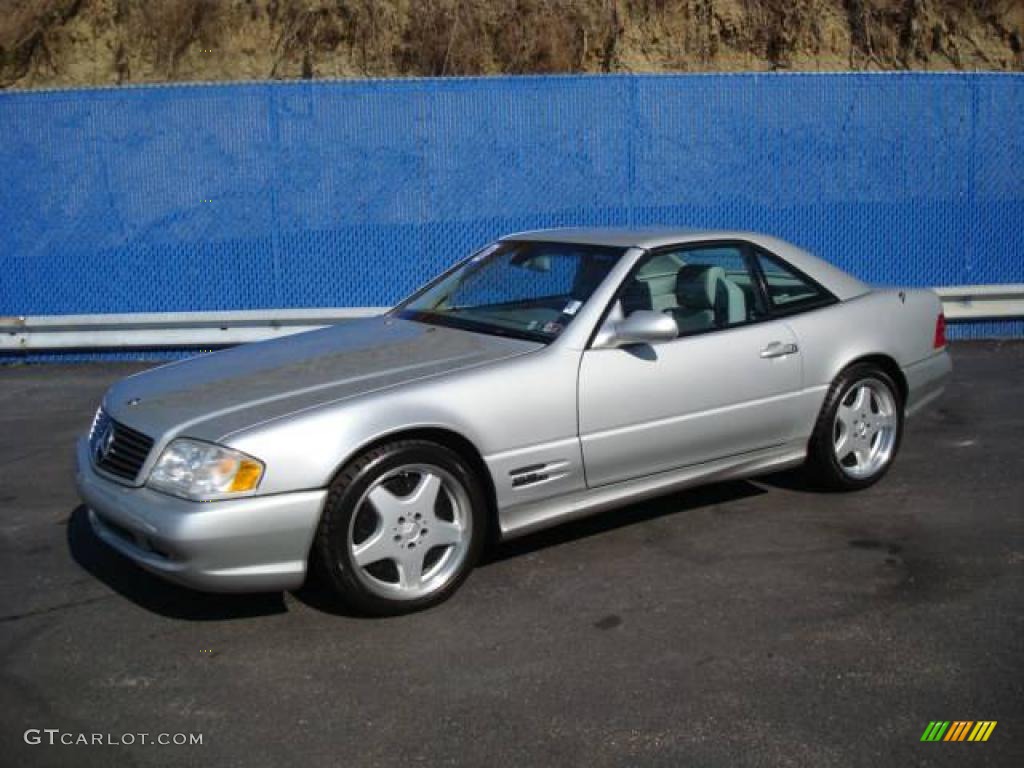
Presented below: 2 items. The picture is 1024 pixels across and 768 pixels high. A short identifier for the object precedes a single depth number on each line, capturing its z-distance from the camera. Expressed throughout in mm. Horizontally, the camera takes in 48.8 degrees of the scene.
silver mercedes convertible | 4121
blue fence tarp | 10641
